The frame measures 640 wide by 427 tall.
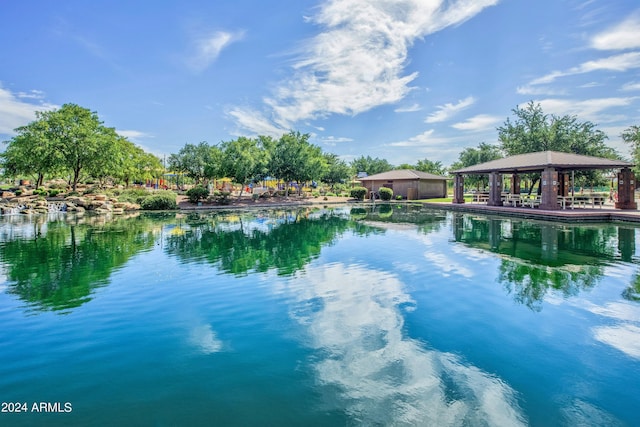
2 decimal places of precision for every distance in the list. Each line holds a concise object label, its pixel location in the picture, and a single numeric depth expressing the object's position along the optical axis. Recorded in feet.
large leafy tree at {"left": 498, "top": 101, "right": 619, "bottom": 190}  99.40
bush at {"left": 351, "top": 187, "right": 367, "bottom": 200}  129.39
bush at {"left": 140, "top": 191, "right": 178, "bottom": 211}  88.22
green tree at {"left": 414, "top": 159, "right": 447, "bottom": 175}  198.21
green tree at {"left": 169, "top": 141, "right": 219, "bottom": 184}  132.38
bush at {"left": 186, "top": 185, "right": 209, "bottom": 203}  98.23
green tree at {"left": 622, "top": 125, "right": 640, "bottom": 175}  85.54
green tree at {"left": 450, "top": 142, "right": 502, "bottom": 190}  153.07
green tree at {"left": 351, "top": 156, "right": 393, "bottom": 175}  220.64
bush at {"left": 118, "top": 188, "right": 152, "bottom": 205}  93.66
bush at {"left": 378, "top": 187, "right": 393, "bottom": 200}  124.57
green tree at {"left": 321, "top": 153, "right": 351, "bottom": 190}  175.37
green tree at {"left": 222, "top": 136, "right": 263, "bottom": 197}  101.35
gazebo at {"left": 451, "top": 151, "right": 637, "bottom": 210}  67.46
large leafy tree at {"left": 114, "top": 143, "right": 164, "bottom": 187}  119.95
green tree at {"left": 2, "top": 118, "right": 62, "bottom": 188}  89.86
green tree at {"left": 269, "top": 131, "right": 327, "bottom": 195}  115.75
